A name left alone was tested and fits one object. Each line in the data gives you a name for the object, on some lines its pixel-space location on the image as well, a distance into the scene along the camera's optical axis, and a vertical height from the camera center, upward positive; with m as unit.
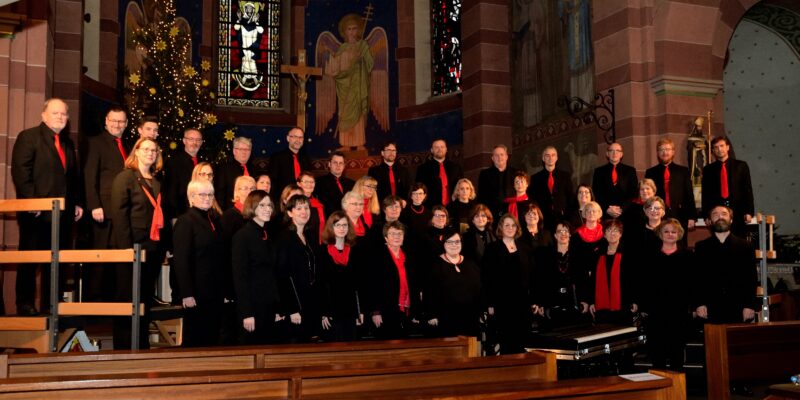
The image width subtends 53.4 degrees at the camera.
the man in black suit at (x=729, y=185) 8.36 +0.67
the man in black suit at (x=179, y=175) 7.51 +0.75
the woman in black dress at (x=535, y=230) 7.68 +0.20
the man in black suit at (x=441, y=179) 9.88 +0.90
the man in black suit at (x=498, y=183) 9.07 +0.78
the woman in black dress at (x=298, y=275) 5.82 -0.17
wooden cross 15.66 +3.53
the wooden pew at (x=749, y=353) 4.82 -0.65
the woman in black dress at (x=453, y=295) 6.65 -0.37
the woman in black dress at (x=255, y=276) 5.61 -0.16
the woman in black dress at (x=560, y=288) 7.37 -0.35
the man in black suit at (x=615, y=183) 8.78 +0.74
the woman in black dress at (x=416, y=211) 8.44 +0.43
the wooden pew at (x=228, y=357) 3.69 -0.52
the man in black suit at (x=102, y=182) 6.25 +0.59
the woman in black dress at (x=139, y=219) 5.84 +0.27
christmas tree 12.38 +2.64
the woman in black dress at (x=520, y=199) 8.28 +0.55
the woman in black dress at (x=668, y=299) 6.58 -0.42
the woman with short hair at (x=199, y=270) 5.60 -0.12
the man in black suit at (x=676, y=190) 8.52 +0.64
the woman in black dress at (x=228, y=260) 5.91 -0.05
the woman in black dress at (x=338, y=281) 6.07 -0.22
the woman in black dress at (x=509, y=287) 6.79 -0.31
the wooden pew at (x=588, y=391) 2.82 -0.51
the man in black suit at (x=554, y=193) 9.02 +0.65
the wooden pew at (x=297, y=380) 2.84 -0.50
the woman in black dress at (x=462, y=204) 8.38 +0.51
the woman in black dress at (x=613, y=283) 6.99 -0.30
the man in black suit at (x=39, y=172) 5.96 +0.64
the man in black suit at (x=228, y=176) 8.13 +0.80
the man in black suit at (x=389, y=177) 9.97 +0.94
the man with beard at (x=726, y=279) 6.66 -0.26
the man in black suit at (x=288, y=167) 8.84 +0.96
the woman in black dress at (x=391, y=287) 6.50 -0.29
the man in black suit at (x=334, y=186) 8.90 +0.75
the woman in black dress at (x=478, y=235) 7.48 +0.15
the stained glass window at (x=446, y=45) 15.15 +3.98
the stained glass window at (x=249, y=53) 16.17 +4.12
